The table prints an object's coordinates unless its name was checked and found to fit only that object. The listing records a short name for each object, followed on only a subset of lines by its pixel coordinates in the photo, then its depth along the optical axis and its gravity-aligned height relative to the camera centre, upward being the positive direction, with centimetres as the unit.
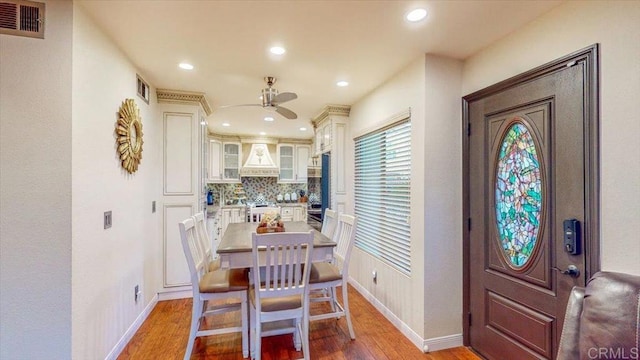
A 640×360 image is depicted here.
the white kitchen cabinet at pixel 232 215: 627 -75
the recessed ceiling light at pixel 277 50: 235 +109
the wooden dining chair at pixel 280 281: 207 -77
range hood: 664 +39
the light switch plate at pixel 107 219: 215 -29
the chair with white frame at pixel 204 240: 280 -62
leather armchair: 115 -60
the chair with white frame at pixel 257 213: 402 -45
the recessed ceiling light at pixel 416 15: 184 +109
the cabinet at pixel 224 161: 638 +46
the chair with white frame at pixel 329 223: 331 -51
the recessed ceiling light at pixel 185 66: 269 +110
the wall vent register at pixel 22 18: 164 +94
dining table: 227 -56
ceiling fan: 277 +81
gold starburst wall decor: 241 +41
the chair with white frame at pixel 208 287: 220 -86
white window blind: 278 -14
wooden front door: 163 -16
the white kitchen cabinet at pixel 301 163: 706 +44
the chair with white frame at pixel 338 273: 254 -84
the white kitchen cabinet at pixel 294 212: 661 -73
